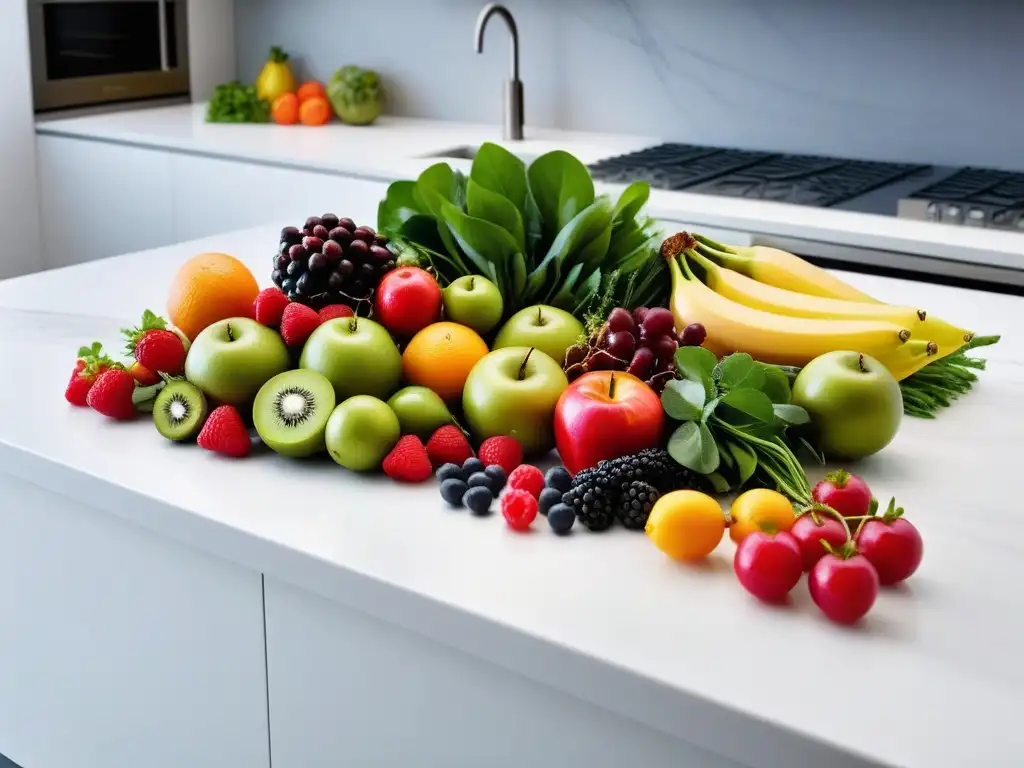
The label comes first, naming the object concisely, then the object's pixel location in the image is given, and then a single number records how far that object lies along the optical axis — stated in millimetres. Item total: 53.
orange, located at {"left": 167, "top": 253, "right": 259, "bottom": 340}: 1257
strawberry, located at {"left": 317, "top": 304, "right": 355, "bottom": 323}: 1209
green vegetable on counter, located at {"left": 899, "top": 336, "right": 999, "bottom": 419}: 1282
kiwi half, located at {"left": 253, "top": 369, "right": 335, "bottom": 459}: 1096
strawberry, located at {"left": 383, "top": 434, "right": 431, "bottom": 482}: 1070
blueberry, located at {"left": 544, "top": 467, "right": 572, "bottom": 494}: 1028
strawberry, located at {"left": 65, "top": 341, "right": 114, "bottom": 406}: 1223
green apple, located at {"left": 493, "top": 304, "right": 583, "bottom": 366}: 1206
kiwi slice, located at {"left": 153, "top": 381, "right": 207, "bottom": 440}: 1147
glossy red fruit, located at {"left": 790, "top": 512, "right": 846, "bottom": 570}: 889
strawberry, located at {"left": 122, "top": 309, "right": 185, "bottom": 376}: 1191
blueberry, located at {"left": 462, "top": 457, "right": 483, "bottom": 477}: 1056
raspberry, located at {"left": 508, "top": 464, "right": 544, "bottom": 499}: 1023
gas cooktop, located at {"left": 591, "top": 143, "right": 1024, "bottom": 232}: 2340
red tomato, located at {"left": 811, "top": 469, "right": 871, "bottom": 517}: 945
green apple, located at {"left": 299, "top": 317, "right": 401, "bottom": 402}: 1131
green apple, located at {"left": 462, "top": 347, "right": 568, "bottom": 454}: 1104
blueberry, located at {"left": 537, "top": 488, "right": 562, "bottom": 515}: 1002
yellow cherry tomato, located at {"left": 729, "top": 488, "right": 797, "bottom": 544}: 932
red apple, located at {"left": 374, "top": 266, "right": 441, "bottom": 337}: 1219
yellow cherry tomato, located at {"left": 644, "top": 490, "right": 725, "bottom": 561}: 916
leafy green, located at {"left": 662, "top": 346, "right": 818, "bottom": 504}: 1019
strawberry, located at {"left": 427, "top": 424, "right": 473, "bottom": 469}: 1093
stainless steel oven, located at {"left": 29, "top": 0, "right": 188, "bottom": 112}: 3395
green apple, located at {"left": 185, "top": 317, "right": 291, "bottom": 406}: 1142
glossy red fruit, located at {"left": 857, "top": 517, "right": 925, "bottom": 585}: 874
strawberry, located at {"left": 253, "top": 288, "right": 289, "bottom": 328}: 1196
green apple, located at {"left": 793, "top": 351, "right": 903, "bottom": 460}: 1090
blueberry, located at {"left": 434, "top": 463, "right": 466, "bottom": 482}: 1046
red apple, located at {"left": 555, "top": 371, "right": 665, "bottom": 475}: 1043
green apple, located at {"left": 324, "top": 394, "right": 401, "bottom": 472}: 1065
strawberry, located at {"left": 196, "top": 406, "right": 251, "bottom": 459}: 1115
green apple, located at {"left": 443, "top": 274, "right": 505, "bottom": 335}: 1242
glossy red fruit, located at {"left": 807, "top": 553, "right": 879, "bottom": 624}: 820
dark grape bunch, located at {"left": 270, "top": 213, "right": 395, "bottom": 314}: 1243
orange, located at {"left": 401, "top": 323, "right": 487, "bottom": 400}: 1168
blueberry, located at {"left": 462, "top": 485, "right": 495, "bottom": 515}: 1006
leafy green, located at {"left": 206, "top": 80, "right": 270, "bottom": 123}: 3504
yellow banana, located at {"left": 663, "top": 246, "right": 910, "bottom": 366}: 1228
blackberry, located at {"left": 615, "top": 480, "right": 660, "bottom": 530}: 983
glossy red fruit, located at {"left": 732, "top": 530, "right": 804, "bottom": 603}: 851
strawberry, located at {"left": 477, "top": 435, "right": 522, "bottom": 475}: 1080
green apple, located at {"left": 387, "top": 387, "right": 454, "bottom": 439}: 1117
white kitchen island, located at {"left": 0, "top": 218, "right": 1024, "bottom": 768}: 765
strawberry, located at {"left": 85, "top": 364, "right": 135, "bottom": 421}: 1188
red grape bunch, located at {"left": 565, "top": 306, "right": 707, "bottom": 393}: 1142
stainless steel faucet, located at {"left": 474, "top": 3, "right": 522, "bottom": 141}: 3217
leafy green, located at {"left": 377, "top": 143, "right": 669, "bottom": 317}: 1310
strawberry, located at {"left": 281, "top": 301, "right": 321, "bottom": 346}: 1175
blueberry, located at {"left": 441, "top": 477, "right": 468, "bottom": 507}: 1020
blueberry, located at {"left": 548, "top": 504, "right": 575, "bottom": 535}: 970
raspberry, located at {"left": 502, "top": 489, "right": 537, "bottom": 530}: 980
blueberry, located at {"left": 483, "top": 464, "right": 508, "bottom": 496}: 1044
